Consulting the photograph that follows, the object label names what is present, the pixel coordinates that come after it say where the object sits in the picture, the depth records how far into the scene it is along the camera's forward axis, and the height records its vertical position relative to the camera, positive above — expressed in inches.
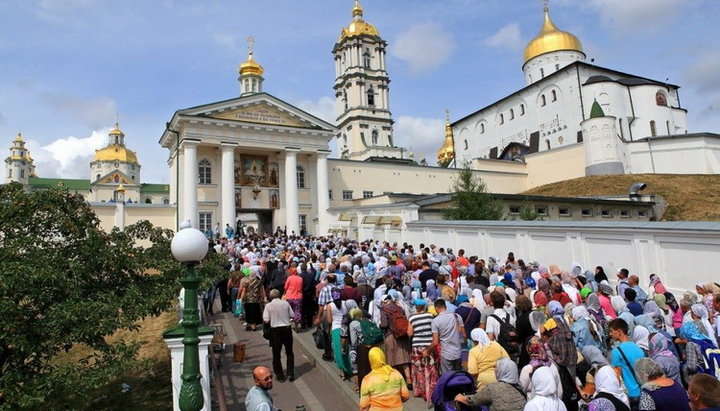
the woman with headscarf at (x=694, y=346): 213.9 -68.8
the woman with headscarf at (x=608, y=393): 161.8 -69.6
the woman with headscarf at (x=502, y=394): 173.0 -71.0
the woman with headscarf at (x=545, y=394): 159.2 -66.3
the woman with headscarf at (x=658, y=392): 150.5 -64.5
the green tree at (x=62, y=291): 213.5 -27.2
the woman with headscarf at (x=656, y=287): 358.5 -62.3
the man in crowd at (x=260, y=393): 180.7 -69.0
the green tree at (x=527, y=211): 1033.5 +28.6
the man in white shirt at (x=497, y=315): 252.5 -57.8
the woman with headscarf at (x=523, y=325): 248.4 -60.9
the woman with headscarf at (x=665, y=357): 192.2 -65.4
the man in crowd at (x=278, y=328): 313.1 -69.2
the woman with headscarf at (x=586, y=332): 223.3 -60.6
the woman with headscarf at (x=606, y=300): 270.7 -54.1
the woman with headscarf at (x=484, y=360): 205.9 -67.0
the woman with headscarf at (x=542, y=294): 282.8 -49.7
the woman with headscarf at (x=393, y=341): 268.8 -71.9
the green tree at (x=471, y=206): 962.1 +45.6
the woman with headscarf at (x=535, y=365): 176.4 -62.9
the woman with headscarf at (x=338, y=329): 304.0 -72.3
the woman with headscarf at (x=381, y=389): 186.9 -70.7
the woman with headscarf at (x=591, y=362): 207.2 -73.2
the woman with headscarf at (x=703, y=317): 226.2 -57.0
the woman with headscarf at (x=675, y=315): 264.7 -65.1
